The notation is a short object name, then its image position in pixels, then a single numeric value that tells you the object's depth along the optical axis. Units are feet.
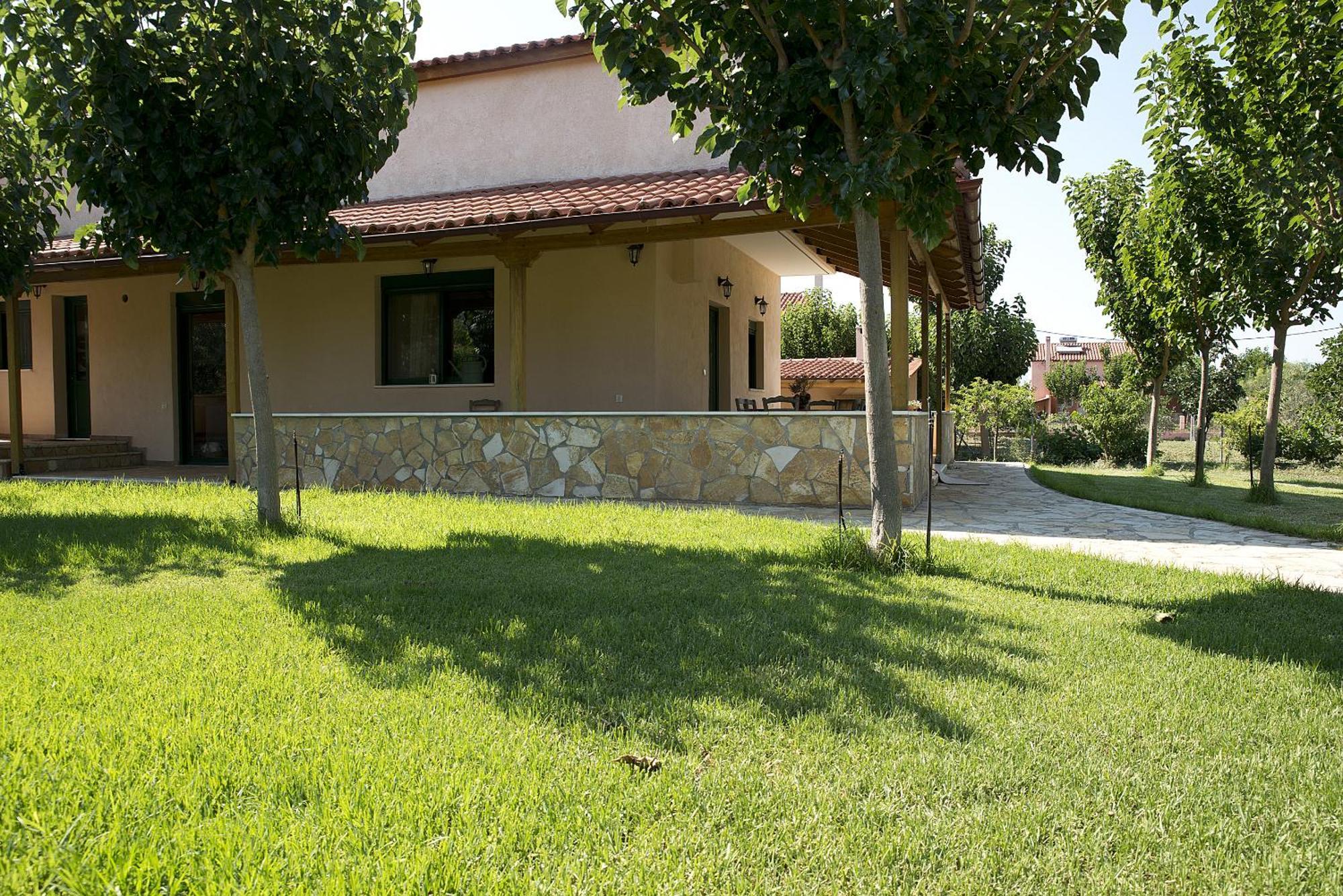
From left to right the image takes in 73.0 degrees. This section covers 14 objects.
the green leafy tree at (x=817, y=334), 124.57
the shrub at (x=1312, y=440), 66.18
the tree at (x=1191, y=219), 33.91
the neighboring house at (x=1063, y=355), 187.62
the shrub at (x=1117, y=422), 69.92
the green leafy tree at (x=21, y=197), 26.89
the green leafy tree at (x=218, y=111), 19.88
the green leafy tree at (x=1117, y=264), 56.70
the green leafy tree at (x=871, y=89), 17.03
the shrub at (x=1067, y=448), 72.38
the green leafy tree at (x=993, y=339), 96.48
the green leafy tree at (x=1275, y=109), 25.76
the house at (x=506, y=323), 32.45
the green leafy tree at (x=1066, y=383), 115.34
